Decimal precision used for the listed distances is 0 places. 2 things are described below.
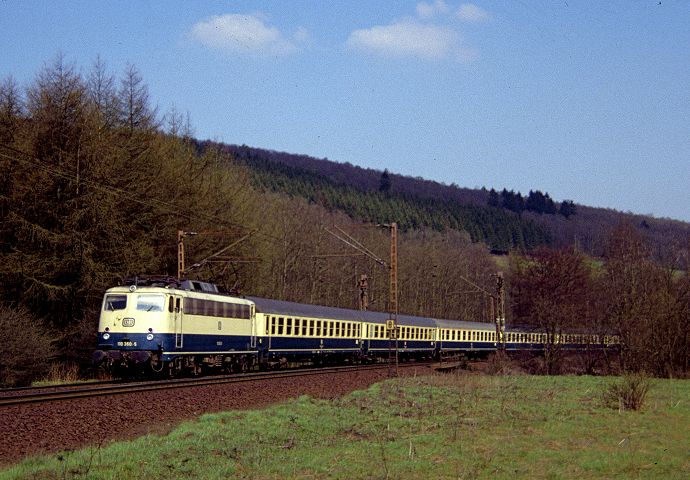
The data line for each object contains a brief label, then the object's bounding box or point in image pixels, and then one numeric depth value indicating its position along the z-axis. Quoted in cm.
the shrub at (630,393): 2428
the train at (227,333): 3130
